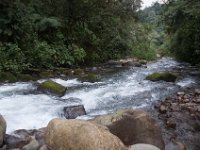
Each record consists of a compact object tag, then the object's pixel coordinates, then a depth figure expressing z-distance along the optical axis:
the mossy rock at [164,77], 7.10
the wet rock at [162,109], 4.66
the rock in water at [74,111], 4.34
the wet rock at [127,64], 10.59
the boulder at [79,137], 2.68
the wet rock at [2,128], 3.25
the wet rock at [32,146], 3.17
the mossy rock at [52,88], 5.47
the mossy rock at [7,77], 6.45
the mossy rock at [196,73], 8.26
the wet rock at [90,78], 6.87
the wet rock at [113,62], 10.58
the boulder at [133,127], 3.28
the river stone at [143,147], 2.96
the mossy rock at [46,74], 7.10
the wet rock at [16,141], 3.29
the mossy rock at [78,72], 7.83
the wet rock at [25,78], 6.63
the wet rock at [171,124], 4.11
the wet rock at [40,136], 3.31
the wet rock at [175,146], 3.43
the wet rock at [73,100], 5.16
